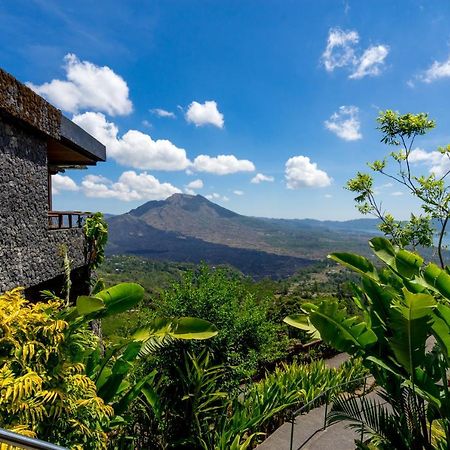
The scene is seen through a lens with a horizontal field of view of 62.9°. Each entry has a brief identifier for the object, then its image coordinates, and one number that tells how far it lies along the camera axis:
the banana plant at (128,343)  4.62
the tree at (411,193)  9.36
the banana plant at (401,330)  3.64
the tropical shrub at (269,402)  5.12
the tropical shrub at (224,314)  6.18
